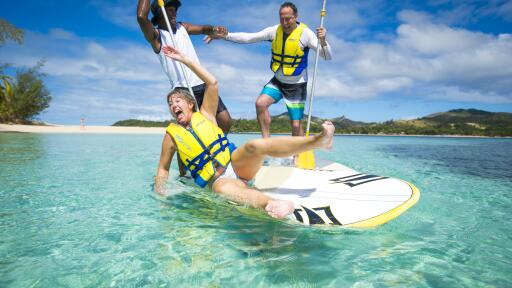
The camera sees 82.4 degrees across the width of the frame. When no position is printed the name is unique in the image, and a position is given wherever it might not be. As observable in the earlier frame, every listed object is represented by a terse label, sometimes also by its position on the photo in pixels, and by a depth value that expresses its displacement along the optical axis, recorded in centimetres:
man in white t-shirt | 451
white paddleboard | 274
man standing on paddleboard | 544
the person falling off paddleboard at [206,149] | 324
